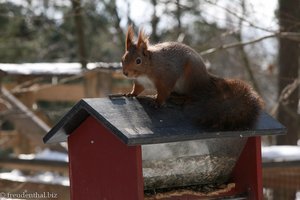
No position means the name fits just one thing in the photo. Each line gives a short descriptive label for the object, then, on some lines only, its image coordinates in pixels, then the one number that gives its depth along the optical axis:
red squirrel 5.70
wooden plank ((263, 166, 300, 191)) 11.10
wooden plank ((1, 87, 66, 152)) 13.84
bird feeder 5.15
